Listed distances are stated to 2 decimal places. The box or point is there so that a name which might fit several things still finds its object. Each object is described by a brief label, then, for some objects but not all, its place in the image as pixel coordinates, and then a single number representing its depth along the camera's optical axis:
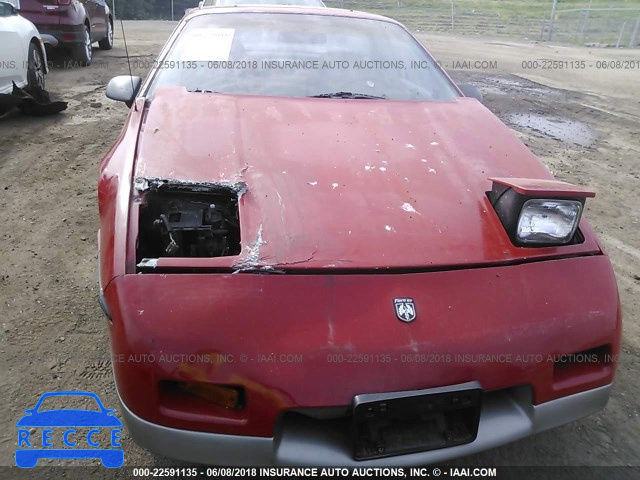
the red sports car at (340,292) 1.56
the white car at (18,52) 5.59
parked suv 7.89
